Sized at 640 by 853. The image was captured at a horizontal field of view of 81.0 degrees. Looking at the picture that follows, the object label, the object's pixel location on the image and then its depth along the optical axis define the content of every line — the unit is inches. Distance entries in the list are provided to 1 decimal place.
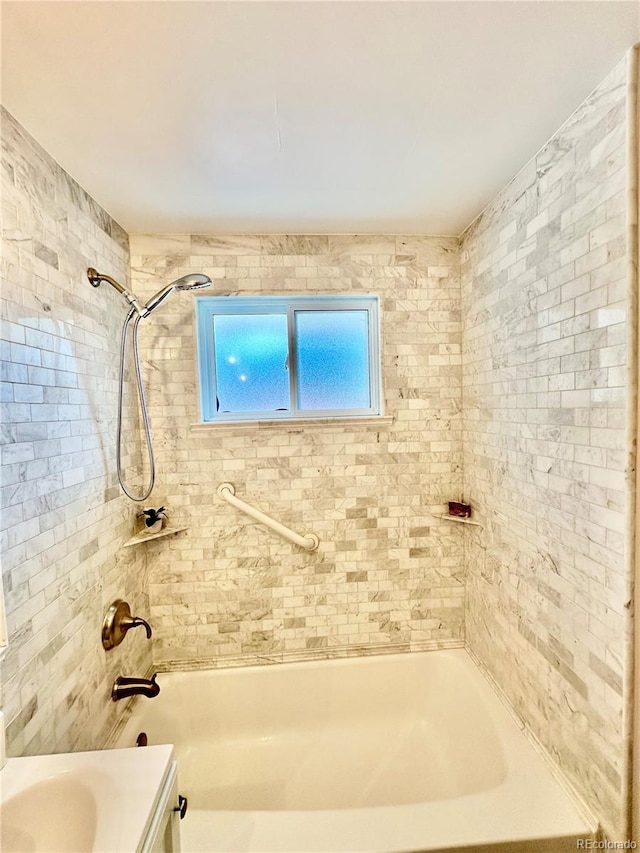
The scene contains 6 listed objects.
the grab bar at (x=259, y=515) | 72.6
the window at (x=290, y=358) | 76.3
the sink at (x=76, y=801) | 32.2
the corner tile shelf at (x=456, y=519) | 71.7
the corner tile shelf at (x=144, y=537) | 66.1
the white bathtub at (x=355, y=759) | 43.6
